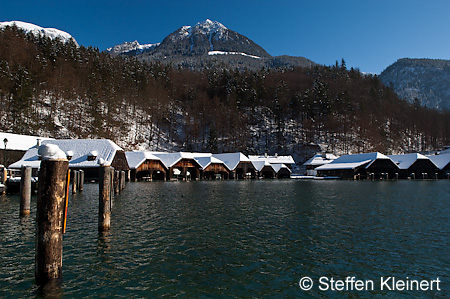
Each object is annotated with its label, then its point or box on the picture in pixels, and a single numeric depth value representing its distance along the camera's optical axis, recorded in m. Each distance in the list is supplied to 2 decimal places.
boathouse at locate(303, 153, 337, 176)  96.62
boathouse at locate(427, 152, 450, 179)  84.69
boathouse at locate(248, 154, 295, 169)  94.94
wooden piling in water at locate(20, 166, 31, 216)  17.08
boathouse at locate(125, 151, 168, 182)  59.22
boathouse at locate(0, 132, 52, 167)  55.16
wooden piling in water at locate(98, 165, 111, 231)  13.73
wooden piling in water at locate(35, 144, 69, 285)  7.16
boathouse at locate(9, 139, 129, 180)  49.91
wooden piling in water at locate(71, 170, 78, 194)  28.86
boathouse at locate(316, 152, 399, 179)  78.81
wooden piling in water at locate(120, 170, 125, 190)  34.41
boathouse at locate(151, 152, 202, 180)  67.62
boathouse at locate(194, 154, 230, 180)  75.00
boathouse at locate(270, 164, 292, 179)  86.80
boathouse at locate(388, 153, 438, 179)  83.44
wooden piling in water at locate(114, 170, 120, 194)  30.52
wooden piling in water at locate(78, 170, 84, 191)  32.00
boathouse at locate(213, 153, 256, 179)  80.22
